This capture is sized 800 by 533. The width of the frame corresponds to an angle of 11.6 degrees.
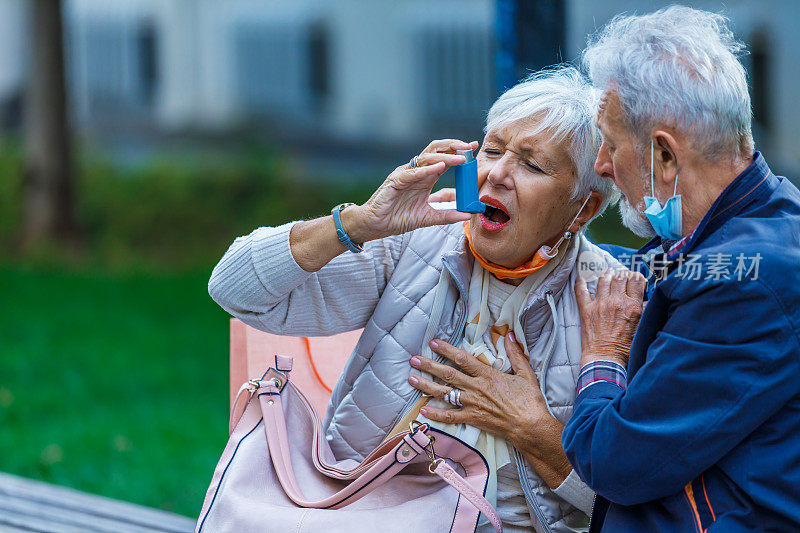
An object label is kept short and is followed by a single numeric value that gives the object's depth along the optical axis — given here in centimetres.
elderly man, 452
